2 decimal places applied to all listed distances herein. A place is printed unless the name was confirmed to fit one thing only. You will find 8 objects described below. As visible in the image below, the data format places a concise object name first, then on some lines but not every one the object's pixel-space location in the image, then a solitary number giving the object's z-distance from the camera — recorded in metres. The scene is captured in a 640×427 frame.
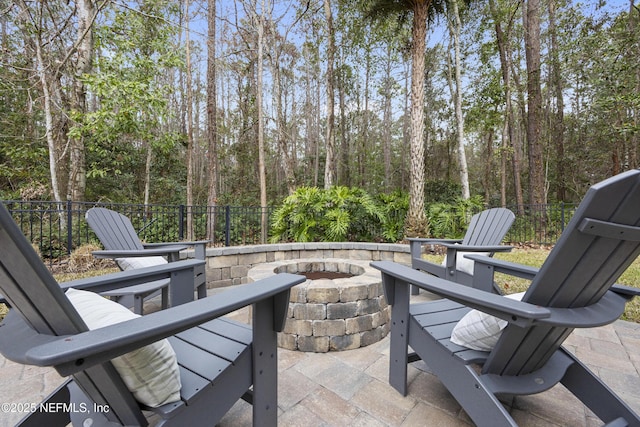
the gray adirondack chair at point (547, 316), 0.90
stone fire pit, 2.07
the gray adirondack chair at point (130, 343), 0.64
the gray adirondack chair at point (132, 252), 2.07
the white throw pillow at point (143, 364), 0.82
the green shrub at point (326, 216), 5.07
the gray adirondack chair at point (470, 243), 2.54
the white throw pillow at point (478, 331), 1.20
